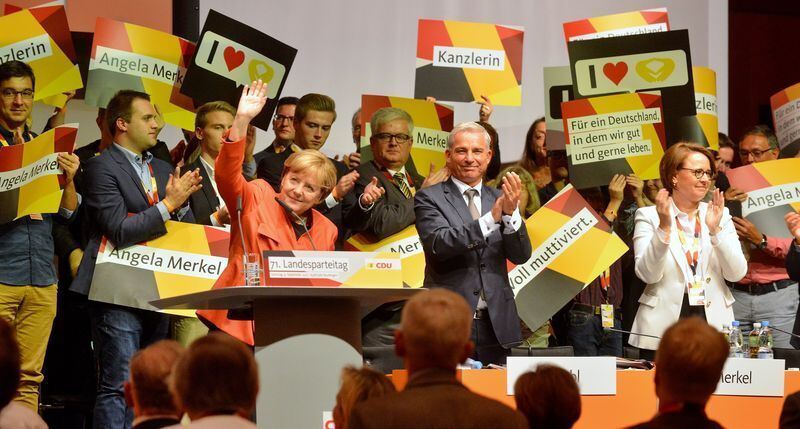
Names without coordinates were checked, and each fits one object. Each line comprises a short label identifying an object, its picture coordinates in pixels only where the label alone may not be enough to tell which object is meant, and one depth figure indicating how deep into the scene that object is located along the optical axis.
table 8.93
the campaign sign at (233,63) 12.21
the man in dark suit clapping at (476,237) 9.66
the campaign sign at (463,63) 13.66
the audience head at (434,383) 5.23
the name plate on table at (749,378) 9.33
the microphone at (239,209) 8.83
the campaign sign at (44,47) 11.56
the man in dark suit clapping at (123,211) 10.31
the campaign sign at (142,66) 12.01
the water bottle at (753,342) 10.15
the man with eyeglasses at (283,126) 13.16
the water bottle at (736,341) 9.95
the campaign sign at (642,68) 12.91
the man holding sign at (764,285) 11.98
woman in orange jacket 9.10
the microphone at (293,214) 9.05
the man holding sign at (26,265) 10.49
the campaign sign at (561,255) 11.52
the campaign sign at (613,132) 12.59
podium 7.86
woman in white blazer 10.61
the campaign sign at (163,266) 10.54
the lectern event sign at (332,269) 7.86
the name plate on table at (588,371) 8.81
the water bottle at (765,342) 9.94
